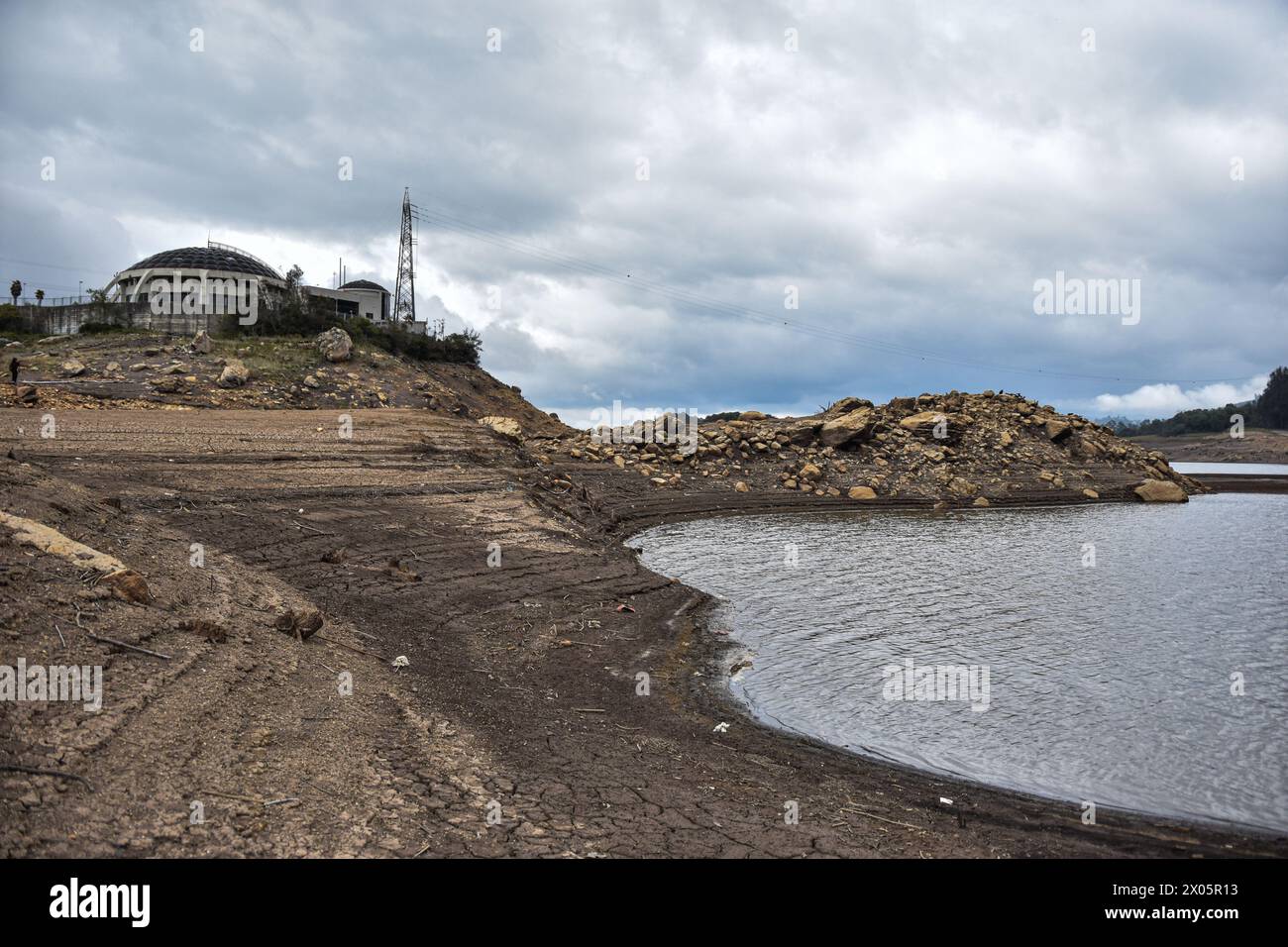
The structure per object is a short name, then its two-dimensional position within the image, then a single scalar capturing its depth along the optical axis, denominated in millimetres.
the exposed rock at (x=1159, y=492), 51812
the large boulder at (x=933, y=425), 51594
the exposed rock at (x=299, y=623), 10773
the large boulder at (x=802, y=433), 47750
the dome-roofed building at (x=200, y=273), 52875
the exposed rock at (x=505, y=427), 31250
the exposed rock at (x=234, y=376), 34344
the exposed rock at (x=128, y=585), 9578
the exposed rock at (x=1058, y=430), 55250
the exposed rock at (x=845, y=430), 48438
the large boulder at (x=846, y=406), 54594
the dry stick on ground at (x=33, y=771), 5809
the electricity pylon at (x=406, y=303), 59056
